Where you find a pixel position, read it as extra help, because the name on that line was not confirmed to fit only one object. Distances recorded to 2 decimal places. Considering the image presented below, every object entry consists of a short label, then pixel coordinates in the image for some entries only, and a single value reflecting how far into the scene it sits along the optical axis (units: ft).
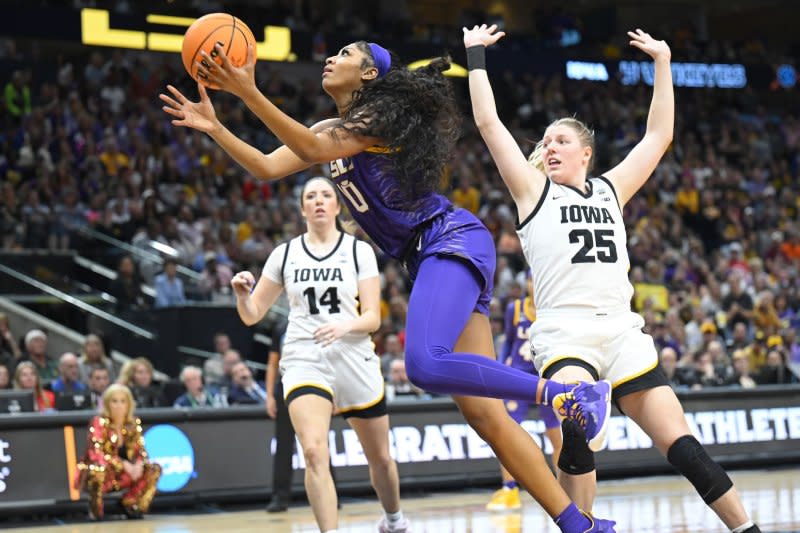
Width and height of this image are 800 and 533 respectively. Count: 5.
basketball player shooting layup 16.47
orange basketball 16.81
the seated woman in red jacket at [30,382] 36.50
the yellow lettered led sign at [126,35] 56.44
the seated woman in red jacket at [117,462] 32.60
